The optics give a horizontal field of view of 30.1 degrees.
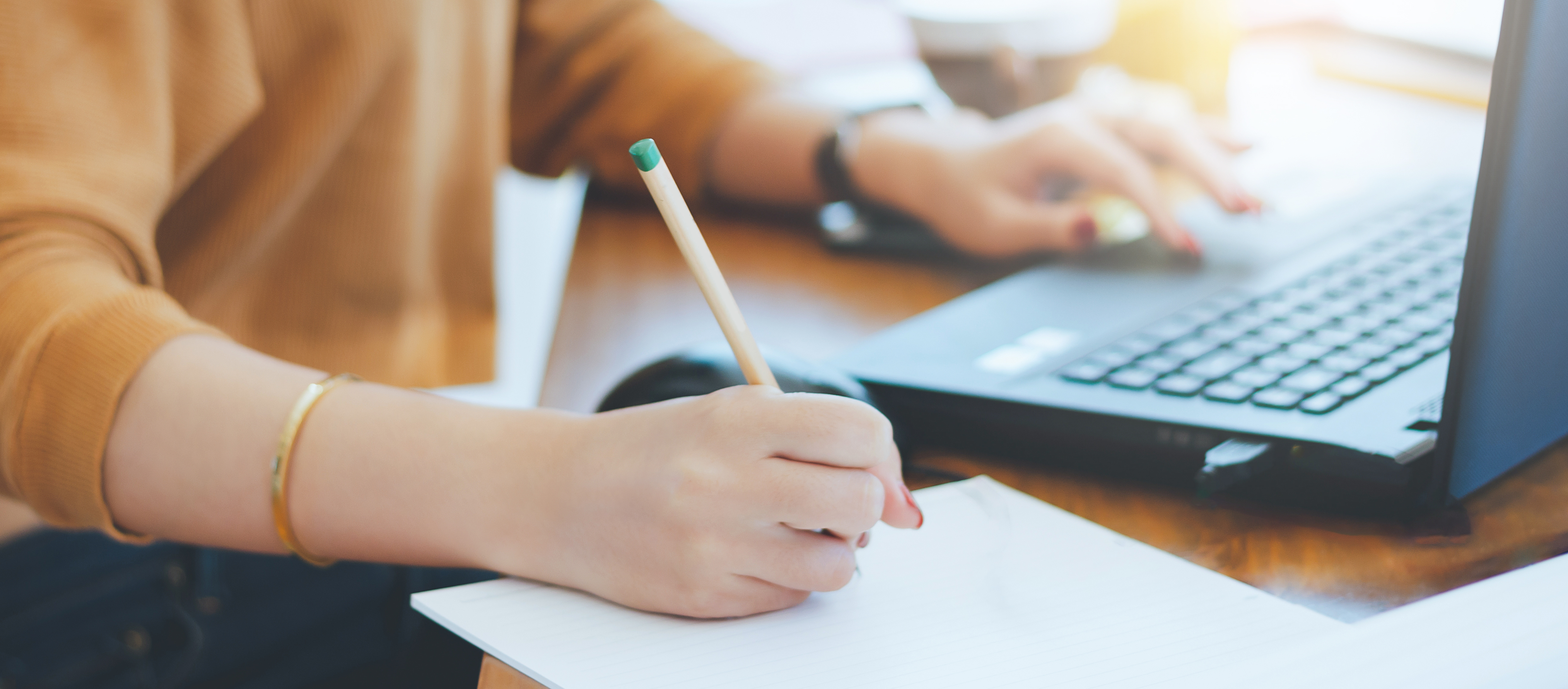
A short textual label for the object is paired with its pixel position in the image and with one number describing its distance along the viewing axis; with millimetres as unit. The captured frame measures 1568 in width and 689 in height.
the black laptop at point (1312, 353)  1028
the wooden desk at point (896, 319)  1061
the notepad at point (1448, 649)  950
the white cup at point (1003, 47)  1630
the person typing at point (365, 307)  1042
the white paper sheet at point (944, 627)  1009
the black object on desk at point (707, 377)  1119
